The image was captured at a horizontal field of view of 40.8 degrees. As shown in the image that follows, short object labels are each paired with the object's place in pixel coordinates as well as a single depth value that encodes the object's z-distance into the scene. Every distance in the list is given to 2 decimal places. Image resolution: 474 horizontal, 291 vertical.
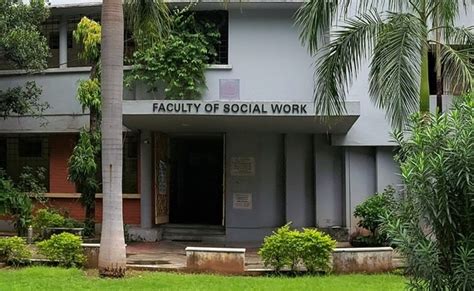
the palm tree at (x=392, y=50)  10.25
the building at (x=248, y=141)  16.69
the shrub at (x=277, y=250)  11.16
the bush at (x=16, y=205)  15.45
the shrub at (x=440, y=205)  5.34
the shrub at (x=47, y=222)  16.17
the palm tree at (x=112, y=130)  10.91
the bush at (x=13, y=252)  12.03
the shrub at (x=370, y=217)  14.93
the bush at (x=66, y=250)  11.87
